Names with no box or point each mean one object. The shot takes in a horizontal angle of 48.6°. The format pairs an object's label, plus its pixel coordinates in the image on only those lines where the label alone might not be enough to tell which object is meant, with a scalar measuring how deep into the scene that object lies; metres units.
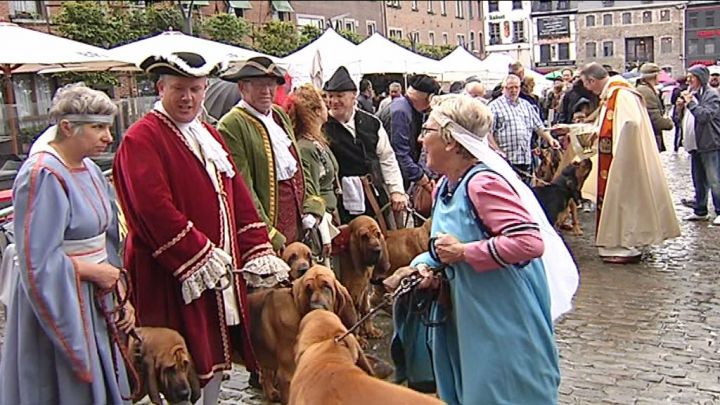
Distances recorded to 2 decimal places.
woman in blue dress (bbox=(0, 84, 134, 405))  3.04
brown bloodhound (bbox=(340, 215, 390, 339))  5.65
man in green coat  4.47
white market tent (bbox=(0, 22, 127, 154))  10.81
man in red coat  3.46
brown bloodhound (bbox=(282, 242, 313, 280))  4.66
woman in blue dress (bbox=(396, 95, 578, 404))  2.92
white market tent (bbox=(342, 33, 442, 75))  17.05
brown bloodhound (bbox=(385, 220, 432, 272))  6.04
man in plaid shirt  8.79
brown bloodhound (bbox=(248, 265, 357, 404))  4.09
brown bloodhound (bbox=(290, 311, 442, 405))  2.71
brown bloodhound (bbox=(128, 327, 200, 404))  3.50
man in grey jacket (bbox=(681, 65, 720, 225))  9.70
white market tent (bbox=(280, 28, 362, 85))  12.35
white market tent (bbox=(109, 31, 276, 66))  13.17
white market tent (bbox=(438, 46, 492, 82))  21.37
